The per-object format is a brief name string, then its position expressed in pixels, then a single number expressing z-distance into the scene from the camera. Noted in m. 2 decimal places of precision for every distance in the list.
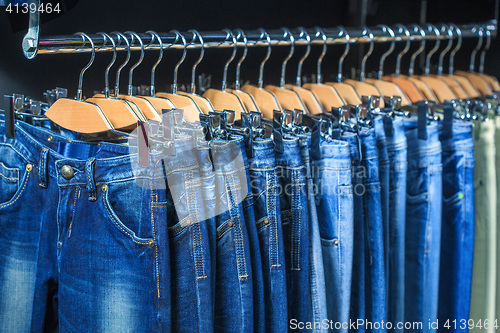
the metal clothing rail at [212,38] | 1.71
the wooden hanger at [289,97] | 2.04
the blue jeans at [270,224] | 1.77
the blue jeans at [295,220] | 1.81
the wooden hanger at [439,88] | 2.32
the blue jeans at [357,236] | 1.91
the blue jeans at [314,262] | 1.85
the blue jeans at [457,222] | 2.06
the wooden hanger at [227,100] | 1.96
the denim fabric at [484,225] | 2.10
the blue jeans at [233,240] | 1.72
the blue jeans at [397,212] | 2.00
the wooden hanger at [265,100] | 2.00
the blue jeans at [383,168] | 1.97
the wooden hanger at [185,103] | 1.86
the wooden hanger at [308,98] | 2.07
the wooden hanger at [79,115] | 1.75
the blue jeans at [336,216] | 1.86
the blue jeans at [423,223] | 2.03
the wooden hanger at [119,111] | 1.78
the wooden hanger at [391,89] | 2.23
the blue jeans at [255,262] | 1.76
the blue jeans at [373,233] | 1.92
